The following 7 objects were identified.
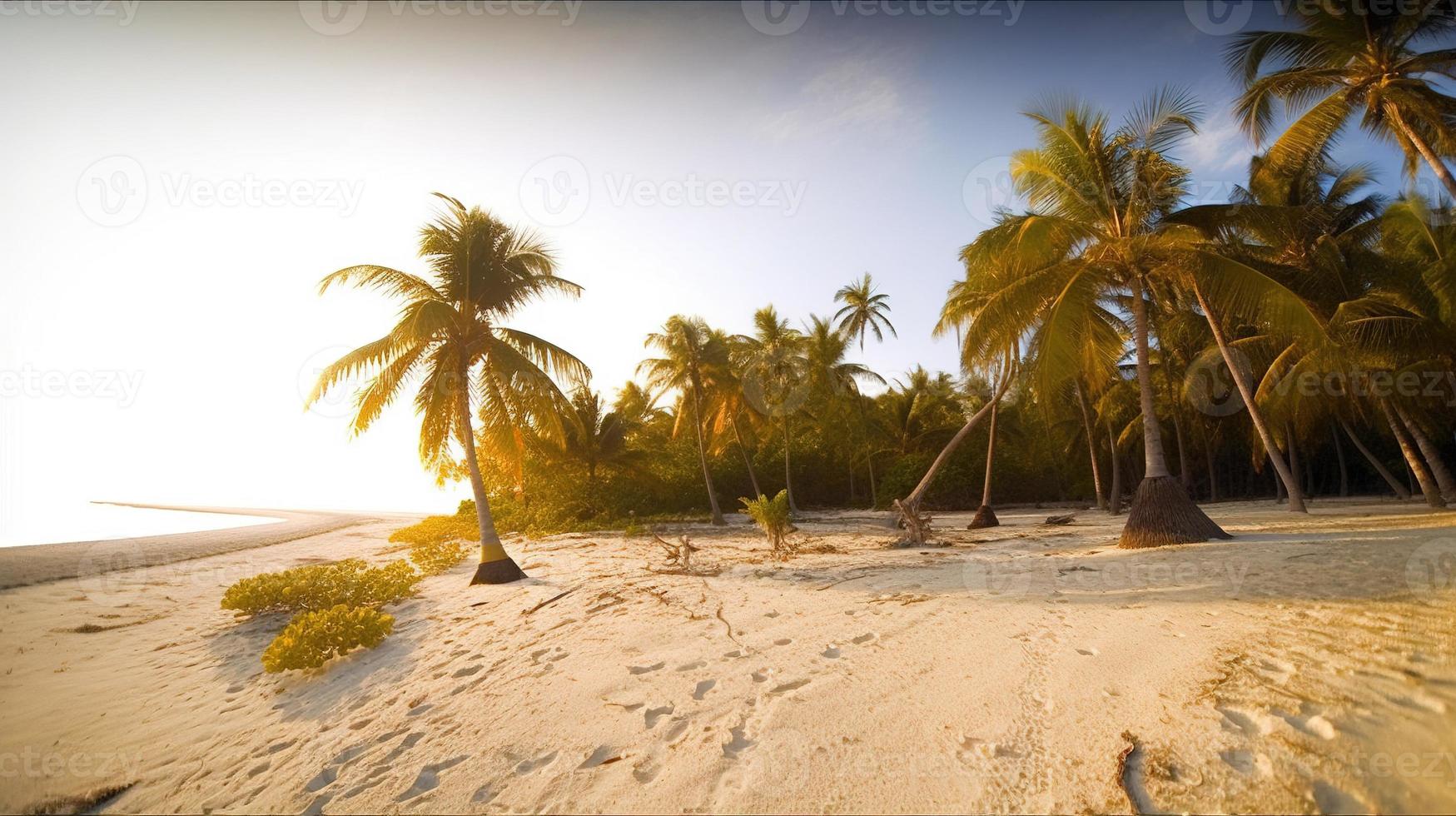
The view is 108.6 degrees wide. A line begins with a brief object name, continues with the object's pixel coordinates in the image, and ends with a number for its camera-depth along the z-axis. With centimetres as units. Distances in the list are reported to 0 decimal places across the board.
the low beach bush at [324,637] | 472
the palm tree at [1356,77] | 755
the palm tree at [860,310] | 2362
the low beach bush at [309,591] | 666
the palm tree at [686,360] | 1964
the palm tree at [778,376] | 2144
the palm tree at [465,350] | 843
